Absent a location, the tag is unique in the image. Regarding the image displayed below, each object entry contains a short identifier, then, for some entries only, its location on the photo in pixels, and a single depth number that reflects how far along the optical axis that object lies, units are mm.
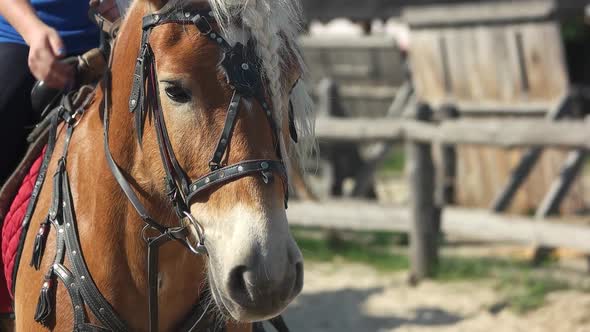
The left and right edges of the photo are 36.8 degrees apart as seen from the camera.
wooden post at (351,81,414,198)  8852
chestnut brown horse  2127
